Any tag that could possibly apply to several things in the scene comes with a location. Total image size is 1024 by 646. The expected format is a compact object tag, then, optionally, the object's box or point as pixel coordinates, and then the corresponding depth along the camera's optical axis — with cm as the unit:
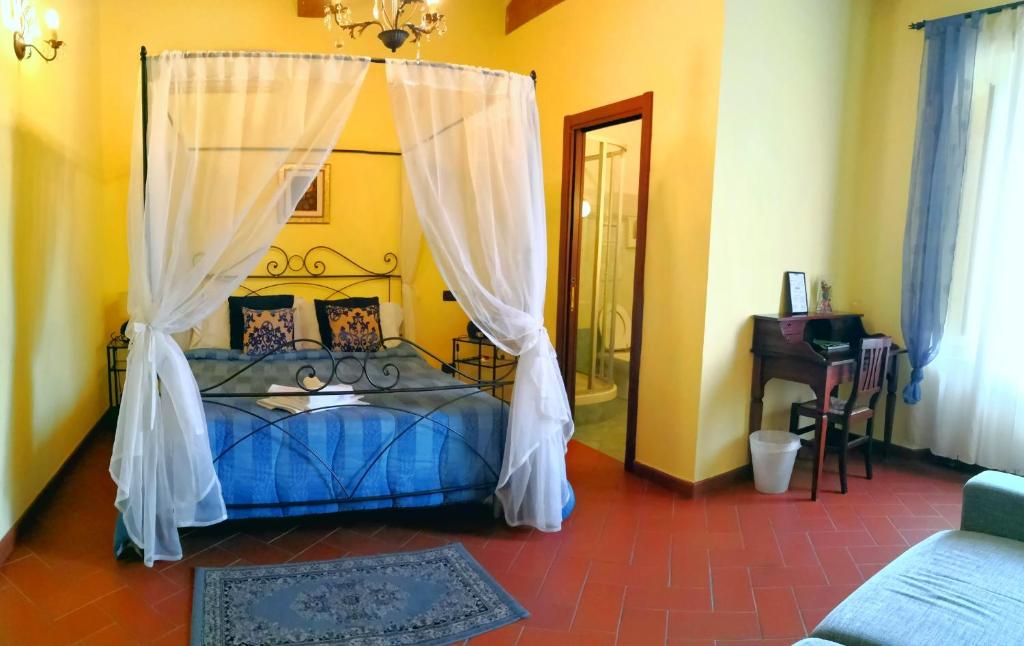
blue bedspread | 275
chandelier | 275
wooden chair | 347
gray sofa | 153
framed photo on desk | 380
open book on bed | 288
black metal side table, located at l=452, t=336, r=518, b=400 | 488
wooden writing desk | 341
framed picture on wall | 487
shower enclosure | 524
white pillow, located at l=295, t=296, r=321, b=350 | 446
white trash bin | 348
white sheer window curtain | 353
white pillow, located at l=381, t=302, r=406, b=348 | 472
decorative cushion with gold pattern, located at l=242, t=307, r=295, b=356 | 417
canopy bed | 252
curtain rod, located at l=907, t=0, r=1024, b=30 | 346
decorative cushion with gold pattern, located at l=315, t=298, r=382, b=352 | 440
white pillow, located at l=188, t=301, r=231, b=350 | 427
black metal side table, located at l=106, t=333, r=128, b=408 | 443
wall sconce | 261
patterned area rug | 215
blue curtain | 364
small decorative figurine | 402
